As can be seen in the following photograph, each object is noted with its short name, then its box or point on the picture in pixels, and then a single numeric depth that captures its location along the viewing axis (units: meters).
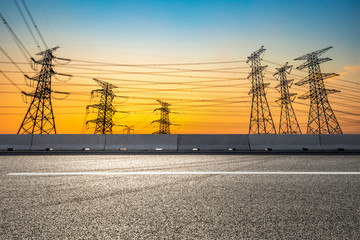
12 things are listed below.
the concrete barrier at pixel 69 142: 15.79
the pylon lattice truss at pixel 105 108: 43.72
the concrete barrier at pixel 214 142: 16.08
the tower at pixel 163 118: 59.05
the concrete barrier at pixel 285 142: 16.14
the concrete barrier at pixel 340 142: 16.17
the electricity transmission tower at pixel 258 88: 34.76
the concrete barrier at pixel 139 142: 15.90
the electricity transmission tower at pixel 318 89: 36.97
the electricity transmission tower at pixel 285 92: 38.69
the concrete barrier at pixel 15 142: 15.71
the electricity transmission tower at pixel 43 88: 29.20
